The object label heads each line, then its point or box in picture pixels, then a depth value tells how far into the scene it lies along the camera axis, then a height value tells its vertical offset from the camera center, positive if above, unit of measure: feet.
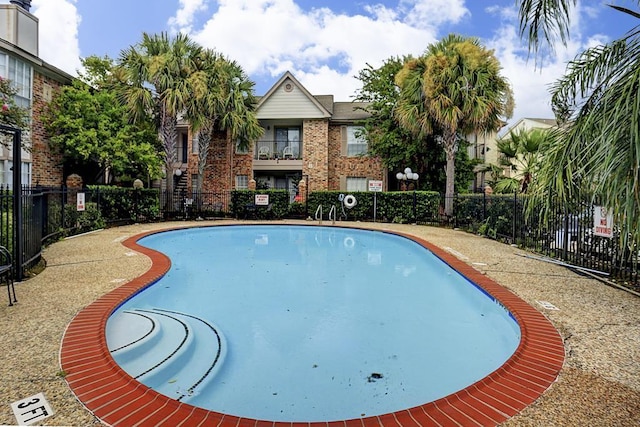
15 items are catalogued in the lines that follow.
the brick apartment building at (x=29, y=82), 46.60 +15.32
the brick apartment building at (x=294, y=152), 70.13 +9.31
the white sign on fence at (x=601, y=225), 19.33 -1.02
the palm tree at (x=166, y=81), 54.13 +17.38
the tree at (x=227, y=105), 58.95 +15.30
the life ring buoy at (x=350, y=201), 59.41 -0.02
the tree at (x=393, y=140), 63.46 +10.81
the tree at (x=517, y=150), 50.75 +7.86
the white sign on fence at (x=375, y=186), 57.06 +2.40
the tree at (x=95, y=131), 52.65 +9.67
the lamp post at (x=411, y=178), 56.61 +4.00
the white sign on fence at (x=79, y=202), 37.09 -0.70
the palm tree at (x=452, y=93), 51.26 +15.79
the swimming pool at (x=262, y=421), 7.43 -4.38
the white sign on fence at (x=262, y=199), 59.72 -0.01
